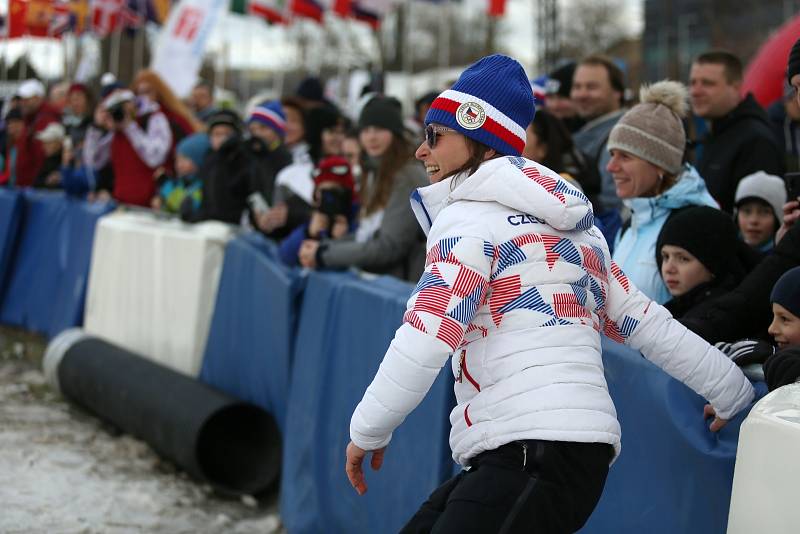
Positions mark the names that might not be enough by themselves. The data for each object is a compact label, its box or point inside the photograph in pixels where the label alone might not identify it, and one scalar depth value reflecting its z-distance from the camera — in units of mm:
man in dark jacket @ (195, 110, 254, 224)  16031
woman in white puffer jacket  5434
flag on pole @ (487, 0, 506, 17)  31156
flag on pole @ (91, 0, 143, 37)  37719
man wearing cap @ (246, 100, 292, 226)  15789
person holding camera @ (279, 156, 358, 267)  12523
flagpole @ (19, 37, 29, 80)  39062
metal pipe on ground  12773
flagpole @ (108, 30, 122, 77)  38737
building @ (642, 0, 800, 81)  66312
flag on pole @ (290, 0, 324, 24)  35062
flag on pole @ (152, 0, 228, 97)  27750
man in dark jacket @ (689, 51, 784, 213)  11008
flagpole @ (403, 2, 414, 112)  35487
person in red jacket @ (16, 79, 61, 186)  26641
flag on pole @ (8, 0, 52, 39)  39062
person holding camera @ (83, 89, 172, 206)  20078
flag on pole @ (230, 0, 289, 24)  37187
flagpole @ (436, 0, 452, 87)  38937
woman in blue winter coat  8539
